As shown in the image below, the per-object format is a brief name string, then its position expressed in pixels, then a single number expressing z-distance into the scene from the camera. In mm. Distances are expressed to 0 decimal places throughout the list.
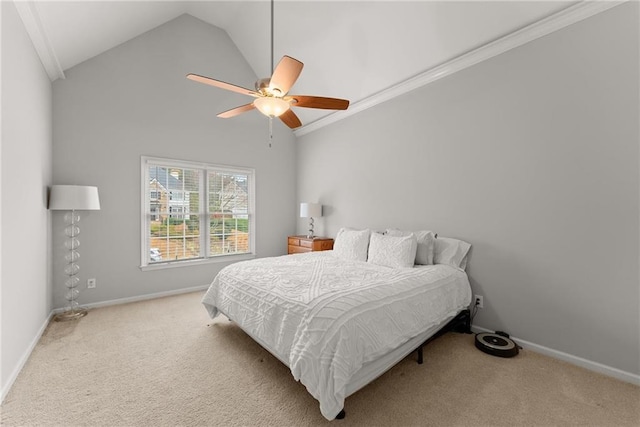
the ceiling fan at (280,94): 1961
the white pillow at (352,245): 3396
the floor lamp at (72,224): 2957
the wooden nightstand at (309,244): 4484
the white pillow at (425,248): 2998
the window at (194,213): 3994
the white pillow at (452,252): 2955
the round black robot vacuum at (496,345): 2387
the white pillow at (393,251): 2900
